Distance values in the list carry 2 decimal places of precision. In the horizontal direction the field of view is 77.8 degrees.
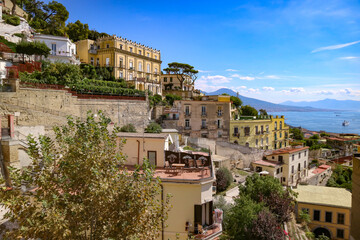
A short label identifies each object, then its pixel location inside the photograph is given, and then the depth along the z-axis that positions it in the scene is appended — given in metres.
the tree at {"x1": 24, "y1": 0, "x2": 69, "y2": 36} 44.38
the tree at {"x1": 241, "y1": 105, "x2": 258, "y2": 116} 48.30
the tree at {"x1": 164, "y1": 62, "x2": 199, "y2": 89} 55.37
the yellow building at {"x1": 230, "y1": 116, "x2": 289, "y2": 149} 36.38
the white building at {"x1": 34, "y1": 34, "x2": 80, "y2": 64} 31.89
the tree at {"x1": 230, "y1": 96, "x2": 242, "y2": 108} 49.66
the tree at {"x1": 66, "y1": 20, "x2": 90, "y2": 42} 46.88
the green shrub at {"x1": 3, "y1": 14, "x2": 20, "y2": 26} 32.28
